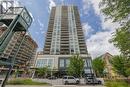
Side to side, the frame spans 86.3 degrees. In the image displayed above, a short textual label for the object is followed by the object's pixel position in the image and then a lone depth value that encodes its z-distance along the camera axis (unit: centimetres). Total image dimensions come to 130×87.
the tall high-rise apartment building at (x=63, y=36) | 2944
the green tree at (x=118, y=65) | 1652
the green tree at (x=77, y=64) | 1756
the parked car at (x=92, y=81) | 1398
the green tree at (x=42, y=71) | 2576
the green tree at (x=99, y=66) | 2555
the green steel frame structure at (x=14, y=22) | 389
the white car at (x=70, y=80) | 1424
